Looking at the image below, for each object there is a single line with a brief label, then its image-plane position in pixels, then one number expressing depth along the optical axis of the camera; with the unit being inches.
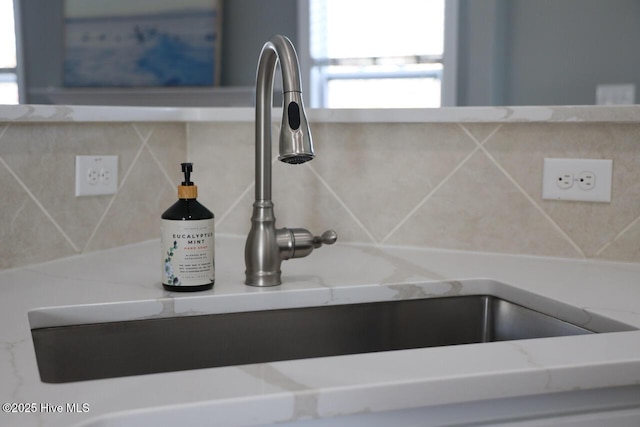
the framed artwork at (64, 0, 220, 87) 145.7
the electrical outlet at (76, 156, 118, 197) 49.3
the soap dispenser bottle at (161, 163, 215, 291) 38.7
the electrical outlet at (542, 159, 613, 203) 48.4
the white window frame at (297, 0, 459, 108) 126.6
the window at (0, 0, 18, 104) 164.9
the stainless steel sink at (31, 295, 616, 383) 36.5
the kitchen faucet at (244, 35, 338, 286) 40.8
